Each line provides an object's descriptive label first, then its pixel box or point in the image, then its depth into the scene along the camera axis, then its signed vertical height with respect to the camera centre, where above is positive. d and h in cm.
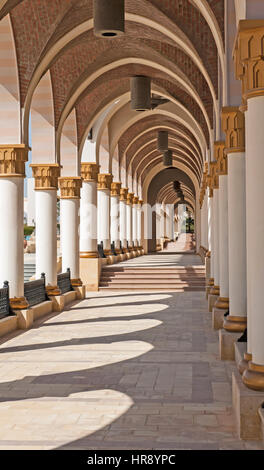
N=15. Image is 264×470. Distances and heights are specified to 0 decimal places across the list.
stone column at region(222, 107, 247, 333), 720 +31
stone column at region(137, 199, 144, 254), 3394 +98
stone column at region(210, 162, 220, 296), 1176 +10
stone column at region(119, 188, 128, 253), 2778 +100
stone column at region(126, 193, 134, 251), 2948 +114
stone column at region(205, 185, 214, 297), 1357 -65
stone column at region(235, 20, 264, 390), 469 +51
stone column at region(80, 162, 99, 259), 1778 +94
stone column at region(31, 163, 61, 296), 1330 +39
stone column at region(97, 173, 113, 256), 2086 +126
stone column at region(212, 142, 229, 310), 927 +9
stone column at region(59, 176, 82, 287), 1555 +48
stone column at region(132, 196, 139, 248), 3207 +121
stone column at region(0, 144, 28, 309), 1059 +45
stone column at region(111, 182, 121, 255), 2481 +116
